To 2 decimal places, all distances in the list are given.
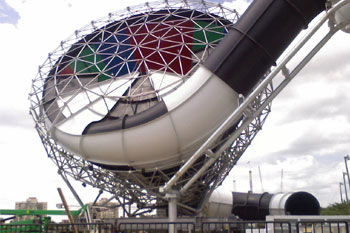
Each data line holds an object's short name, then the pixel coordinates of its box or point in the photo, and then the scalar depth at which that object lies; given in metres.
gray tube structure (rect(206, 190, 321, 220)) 42.12
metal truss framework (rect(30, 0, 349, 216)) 21.70
